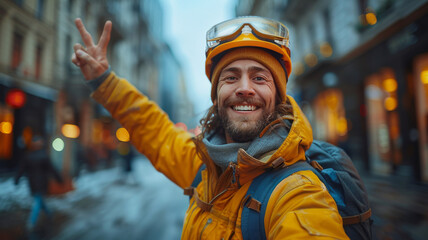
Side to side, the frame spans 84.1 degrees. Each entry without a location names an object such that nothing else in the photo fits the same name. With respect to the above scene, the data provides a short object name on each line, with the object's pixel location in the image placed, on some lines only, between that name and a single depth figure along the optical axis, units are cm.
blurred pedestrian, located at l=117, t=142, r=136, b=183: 1116
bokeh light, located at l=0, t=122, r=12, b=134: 247
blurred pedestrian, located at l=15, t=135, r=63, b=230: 476
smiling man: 107
